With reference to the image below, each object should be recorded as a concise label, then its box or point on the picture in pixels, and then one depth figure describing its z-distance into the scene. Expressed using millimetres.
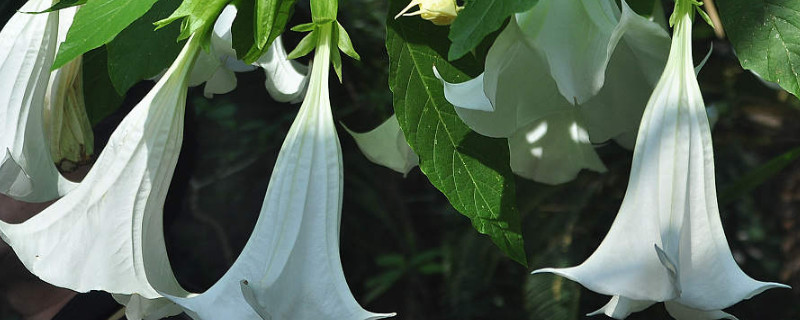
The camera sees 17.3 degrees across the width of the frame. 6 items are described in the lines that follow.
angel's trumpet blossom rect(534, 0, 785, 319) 1744
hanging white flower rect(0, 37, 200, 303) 1823
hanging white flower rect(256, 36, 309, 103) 2059
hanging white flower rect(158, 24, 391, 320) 1793
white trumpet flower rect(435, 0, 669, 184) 1803
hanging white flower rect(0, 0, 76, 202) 1892
